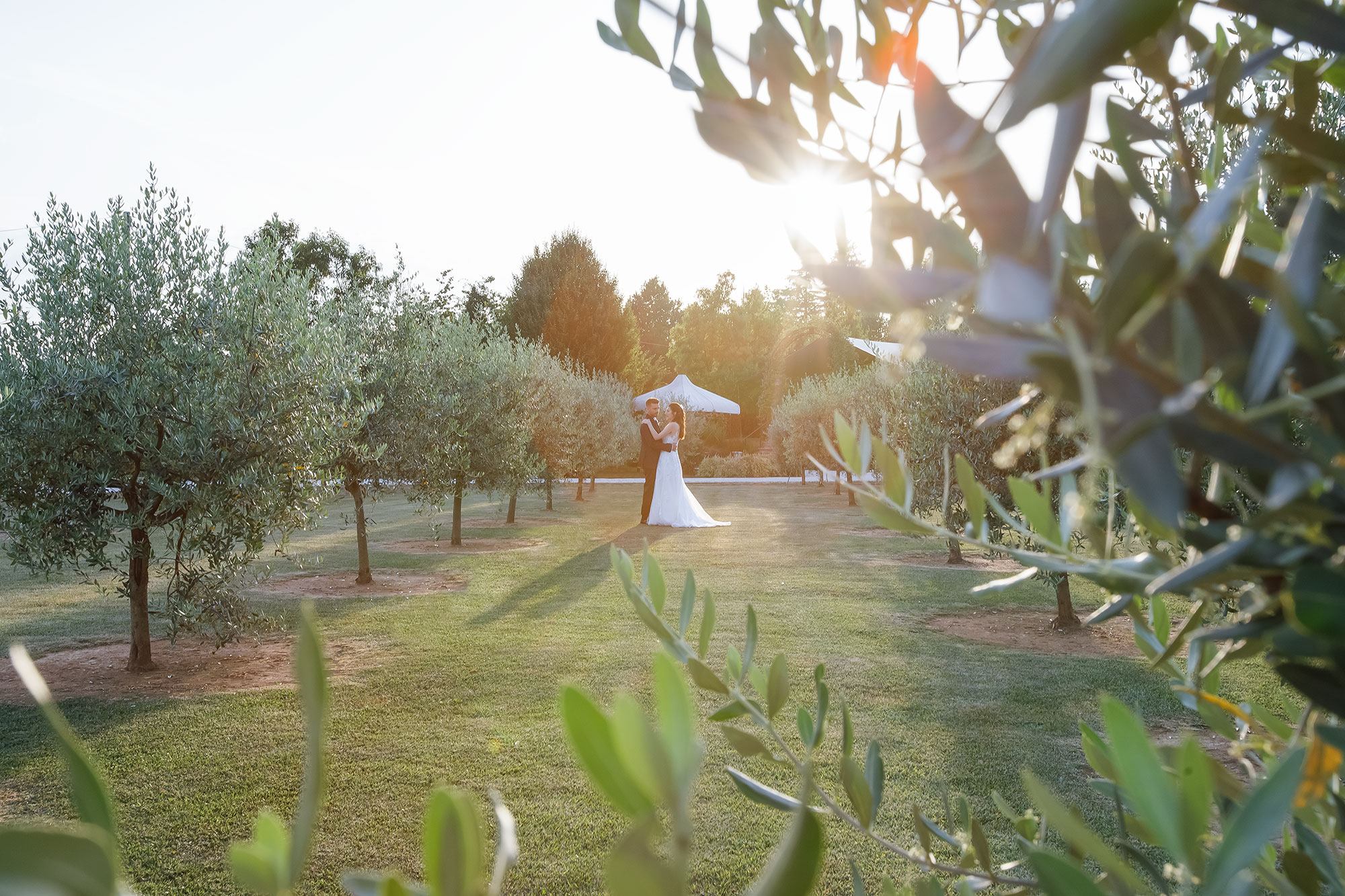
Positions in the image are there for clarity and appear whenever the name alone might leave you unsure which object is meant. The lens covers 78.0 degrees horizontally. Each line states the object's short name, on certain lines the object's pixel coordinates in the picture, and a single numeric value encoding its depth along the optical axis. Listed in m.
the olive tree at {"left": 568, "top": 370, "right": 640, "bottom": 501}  21.88
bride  18.19
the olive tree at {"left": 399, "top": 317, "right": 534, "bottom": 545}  11.52
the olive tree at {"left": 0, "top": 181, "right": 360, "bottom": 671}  6.30
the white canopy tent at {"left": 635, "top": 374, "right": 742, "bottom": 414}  37.12
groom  18.36
